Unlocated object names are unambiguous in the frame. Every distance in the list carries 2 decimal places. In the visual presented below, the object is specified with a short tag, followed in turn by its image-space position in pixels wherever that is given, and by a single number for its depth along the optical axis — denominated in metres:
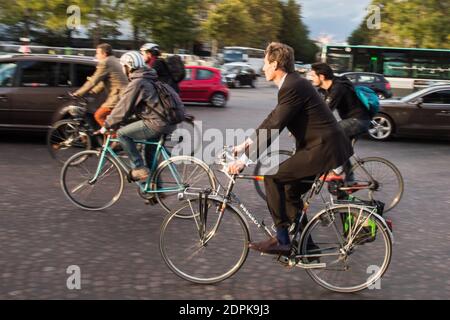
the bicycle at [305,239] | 3.93
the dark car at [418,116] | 12.14
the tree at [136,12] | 34.91
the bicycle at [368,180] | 5.93
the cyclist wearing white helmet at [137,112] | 5.43
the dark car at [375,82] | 24.48
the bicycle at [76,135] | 8.09
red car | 18.97
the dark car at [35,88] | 9.33
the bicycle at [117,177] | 5.65
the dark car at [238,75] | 32.47
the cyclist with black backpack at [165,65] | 8.74
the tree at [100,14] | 33.66
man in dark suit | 3.74
